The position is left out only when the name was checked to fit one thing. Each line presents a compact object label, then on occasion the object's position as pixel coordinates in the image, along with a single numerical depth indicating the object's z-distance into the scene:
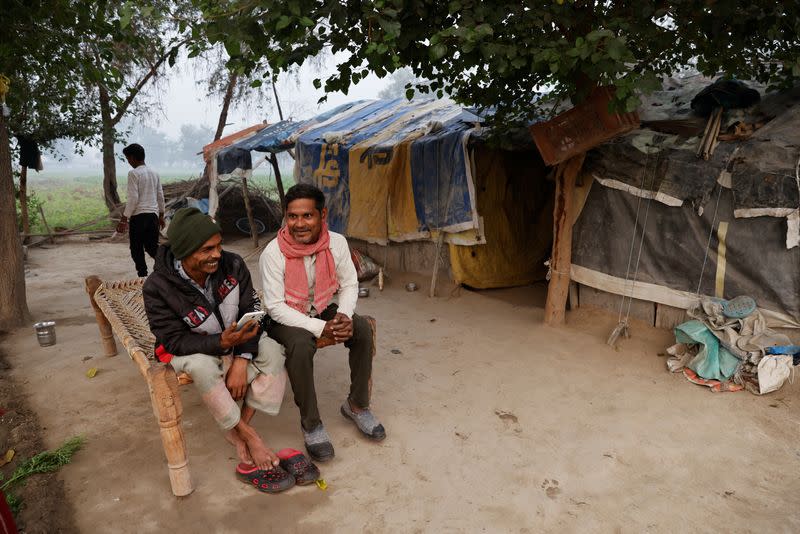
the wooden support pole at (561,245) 4.78
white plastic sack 3.59
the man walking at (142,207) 5.73
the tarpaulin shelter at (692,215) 3.84
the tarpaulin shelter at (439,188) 6.06
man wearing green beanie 2.56
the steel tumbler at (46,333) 4.56
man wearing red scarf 2.87
